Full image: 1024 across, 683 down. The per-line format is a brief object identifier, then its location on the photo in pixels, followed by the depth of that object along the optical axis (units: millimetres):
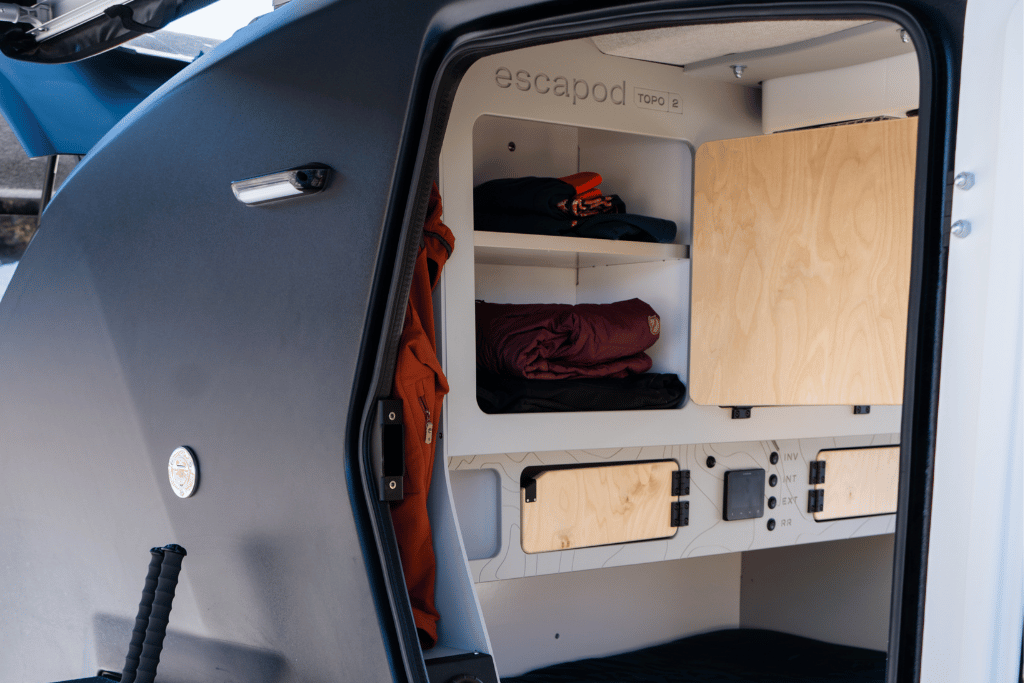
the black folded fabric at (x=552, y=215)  2389
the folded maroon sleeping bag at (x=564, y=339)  2357
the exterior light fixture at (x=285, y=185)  1623
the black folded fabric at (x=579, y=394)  2285
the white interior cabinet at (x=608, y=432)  2146
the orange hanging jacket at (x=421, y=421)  1794
